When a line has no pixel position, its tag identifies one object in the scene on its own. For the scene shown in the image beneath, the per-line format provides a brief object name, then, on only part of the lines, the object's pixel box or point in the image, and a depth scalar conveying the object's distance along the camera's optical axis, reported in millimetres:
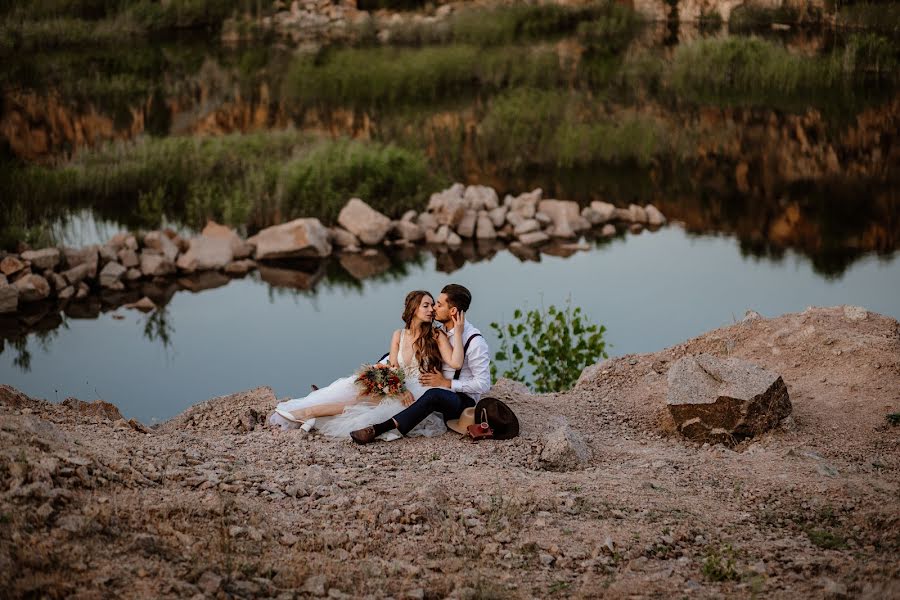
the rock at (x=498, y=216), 19516
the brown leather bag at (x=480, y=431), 8656
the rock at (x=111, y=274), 16688
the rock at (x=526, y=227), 19172
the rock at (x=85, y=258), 16672
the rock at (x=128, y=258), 17125
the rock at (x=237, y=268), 17609
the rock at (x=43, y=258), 16391
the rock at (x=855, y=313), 10719
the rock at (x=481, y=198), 19922
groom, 8734
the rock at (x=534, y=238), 18953
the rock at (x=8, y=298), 15594
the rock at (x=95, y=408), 9469
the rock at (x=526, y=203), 19656
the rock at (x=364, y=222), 18688
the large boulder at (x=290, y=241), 17906
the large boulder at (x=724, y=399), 8758
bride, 8852
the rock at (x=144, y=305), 16000
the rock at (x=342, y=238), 18656
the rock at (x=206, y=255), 17406
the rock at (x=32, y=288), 15859
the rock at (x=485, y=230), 19250
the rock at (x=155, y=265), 17156
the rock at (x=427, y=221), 19156
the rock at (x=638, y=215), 20141
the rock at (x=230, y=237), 17969
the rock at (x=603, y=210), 19984
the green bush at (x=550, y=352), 12180
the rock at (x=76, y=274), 16359
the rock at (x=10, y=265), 16172
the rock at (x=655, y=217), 20062
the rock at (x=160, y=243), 17484
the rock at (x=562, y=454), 8211
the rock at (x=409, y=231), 18969
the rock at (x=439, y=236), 18875
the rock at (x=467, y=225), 19188
